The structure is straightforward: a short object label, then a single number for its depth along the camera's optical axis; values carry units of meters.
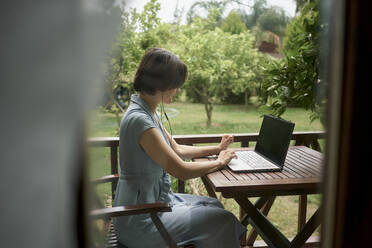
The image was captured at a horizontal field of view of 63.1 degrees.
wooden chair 1.25
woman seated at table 1.44
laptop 1.74
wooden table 1.47
